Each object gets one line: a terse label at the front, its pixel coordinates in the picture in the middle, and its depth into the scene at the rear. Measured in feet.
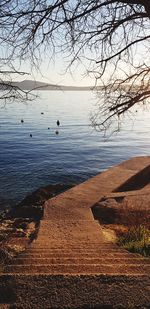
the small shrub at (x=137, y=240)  10.51
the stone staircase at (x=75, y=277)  6.43
